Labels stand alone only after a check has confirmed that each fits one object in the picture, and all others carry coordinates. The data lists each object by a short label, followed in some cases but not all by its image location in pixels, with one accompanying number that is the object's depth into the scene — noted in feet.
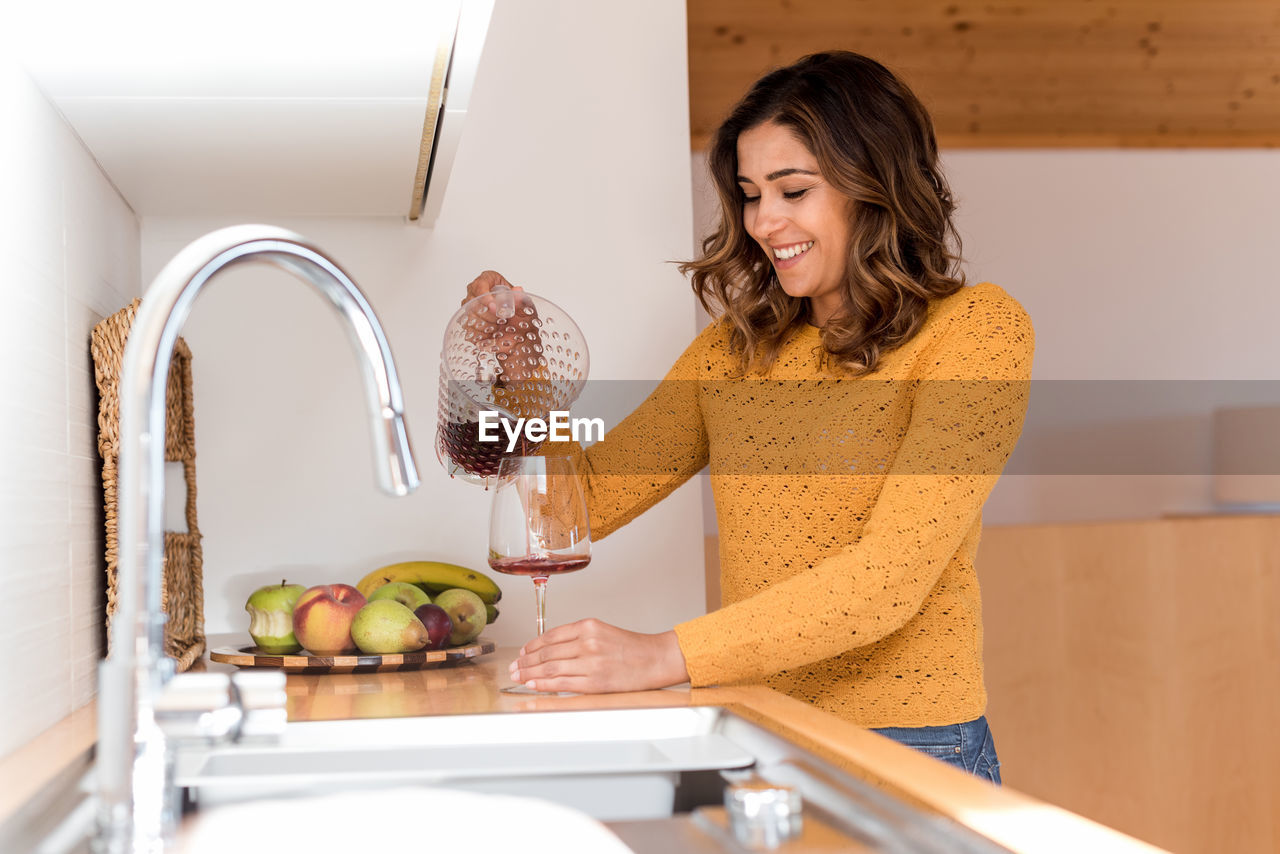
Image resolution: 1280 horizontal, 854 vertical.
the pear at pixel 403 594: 4.25
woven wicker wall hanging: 3.44
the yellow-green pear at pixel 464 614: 4.30
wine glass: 3.52
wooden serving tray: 3.84
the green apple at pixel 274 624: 4.09
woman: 3.43
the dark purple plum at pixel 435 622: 4.09
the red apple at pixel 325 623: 3.98
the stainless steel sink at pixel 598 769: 2.20
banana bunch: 4.70
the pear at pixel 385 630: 3.91
